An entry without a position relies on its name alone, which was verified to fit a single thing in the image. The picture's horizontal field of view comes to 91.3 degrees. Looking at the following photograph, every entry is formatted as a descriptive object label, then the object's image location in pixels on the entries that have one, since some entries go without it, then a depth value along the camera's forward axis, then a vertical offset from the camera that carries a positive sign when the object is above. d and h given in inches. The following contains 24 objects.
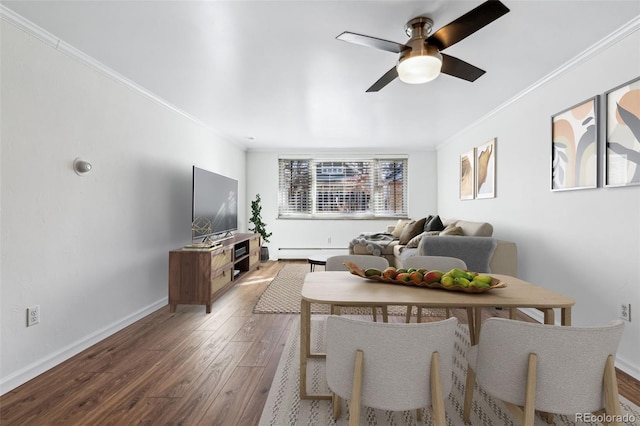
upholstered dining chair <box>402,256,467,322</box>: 94.2 -14.7
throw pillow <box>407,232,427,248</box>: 171.5 -15.4
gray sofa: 131.6 -14.7
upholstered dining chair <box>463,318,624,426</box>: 45.1 -22.2
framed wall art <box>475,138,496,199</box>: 158.6 +24.3
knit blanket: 192.2 -17.7
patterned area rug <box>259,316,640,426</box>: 64.8 -42.8
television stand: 129.9 -27.2
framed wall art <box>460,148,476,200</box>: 183.0 +24.4
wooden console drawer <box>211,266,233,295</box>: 136.7 -31.9
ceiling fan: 64.7 +40.2
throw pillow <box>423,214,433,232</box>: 193.4 -4.8
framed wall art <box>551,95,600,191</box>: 96.3 +23.3
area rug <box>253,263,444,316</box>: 131.4 -40.9
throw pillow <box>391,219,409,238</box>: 216.5 -10.3
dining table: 59.1 -16.4
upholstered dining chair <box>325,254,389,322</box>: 95.5 -15.1
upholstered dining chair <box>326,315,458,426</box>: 45.6 -22.1
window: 260.2 +24.2
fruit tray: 63.7 -15.1
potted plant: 242.8 -9.7
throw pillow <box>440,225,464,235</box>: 154.6 -8.0
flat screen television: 144.9 +3.7
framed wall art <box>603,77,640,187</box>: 82.2 +22.4
